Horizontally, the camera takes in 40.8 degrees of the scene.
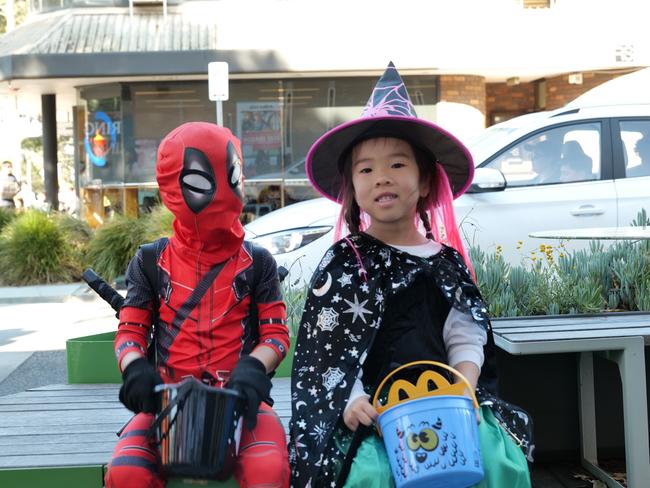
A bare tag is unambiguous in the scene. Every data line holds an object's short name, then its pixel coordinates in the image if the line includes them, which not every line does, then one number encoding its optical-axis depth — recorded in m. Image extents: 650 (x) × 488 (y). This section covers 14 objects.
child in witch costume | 2.60
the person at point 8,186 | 18.15
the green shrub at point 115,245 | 12.45
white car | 7.20
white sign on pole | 10.92
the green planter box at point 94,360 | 3.90
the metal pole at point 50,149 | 17.75
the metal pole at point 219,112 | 10.96
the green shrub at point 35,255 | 12.95
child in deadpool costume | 2.71
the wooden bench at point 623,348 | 3.17
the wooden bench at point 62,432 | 2.79
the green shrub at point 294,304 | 4.76
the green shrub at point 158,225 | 12.16
